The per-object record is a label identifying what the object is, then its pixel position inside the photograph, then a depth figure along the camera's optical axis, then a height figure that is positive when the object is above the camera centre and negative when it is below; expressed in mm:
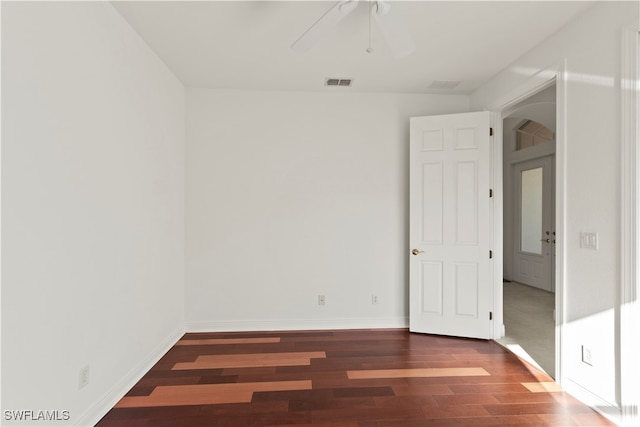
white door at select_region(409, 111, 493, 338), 3551 -139
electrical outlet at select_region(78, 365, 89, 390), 1970 -968
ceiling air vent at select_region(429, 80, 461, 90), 3633 +1414
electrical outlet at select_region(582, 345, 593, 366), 2291 -975
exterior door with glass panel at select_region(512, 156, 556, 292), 5867 -200
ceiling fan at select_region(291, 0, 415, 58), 1865 +1081
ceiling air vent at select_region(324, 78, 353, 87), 3584 +1405
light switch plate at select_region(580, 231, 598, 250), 2234 -184
